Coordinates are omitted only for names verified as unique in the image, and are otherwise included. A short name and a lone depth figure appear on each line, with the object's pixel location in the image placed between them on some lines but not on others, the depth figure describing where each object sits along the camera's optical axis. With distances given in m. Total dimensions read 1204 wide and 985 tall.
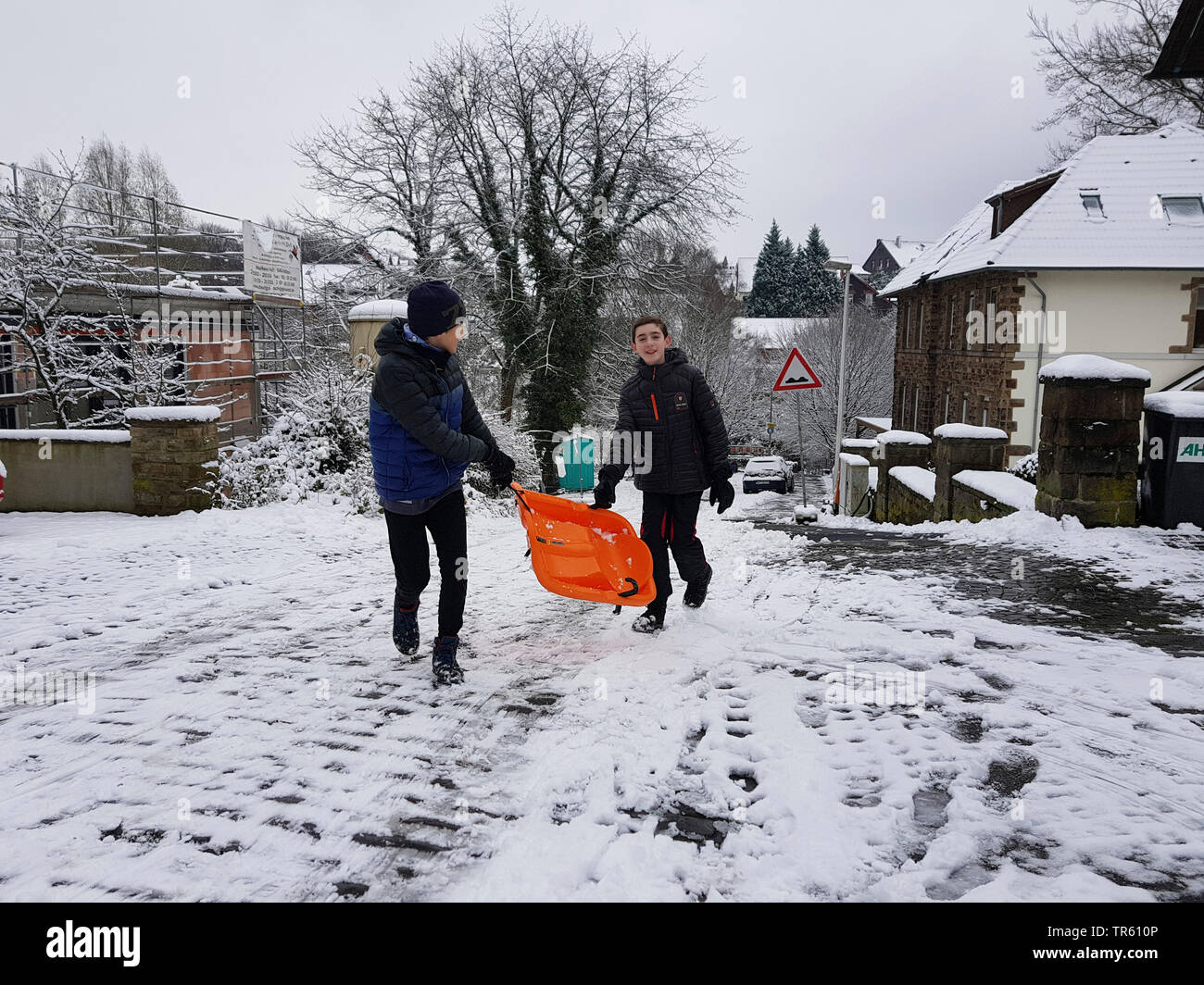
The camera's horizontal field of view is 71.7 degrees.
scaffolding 13.09
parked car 33.66
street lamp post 19.35
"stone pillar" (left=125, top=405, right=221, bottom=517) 8.96
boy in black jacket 4.92
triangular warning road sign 15.64
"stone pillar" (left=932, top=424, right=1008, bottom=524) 10.54
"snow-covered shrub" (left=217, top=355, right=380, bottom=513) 10.08
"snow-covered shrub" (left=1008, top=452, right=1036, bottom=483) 14.12
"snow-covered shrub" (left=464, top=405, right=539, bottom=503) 15.85
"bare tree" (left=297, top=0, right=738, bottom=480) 24.56
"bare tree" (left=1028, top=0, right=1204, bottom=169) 28.33
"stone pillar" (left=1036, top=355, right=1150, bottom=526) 7.34
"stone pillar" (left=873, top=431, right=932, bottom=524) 14.73
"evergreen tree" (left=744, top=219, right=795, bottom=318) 82.38
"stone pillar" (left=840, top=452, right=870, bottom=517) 17.53
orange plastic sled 4.68
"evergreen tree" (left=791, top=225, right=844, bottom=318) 79.50
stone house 21.95
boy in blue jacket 4.04
